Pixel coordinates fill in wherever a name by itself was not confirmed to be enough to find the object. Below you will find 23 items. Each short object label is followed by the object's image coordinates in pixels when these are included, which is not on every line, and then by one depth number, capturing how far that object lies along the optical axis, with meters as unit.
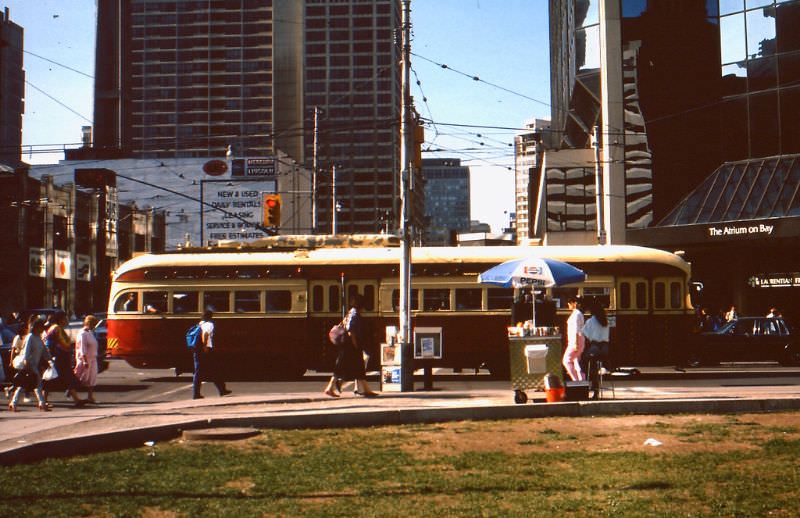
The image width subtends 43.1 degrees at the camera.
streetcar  25.16
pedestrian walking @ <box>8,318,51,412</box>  17.34
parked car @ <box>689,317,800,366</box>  29.11
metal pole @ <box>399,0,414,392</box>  20.20
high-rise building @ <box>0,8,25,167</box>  158.00
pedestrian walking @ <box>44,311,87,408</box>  18.84
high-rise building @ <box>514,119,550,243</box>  86.81
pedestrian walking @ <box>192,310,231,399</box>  19.25
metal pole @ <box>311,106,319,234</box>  55.96
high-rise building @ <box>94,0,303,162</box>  156.25
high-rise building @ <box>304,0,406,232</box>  167.50
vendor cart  15.85
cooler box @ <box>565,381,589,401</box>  16.02
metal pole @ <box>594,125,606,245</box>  40.16
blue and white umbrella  17.64
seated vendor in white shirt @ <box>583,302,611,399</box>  16.78
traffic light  37.41
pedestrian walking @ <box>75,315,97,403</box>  19.23
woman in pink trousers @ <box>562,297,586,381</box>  17.33
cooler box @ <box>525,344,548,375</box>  15.84
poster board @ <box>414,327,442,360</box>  23.55
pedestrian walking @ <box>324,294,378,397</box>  18.34
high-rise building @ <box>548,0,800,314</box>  39.62
